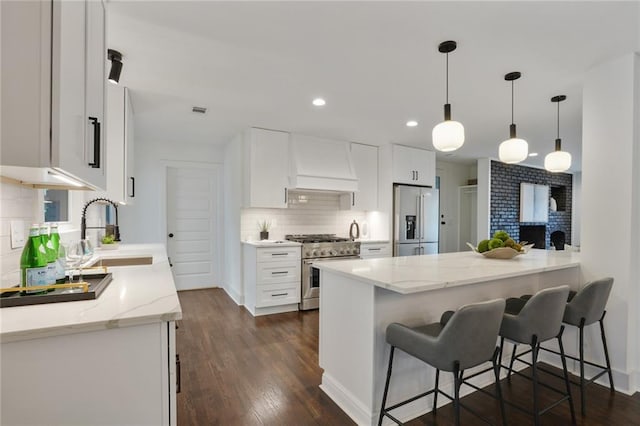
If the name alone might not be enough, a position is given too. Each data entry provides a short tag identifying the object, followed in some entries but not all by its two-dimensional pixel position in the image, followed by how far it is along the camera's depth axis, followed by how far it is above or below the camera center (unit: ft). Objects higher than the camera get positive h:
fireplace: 23.13 -1.53
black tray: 3.76 -1.07
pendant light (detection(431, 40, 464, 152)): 7.27 +1.85
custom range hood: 14.66 +2.26
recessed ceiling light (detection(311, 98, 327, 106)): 10.61 +3.75
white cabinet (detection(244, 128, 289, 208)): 13.94 +1.98
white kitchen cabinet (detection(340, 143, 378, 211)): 16.79 +1.76
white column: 7.55 +0.27
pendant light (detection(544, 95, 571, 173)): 9.57 +1.60
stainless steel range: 14.17 -1.97
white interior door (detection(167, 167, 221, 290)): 17.13 -0.74
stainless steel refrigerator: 17.06 -0.39
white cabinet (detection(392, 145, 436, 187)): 17.20 +2.63
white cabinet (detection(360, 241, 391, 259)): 15.78 -1.85
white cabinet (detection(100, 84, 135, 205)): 9.02 +1.90
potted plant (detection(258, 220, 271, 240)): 15.05 -0.78
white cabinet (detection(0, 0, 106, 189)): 2.87 +1.16
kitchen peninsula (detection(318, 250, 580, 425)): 6.20 -2.09
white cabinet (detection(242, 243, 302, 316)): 13.25 -2.85
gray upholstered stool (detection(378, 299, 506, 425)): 4.94 -2.10
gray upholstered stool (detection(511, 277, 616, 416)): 6.83 -2.00
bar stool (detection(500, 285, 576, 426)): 5.89 -2.04
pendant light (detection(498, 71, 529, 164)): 8.58 +1.78
